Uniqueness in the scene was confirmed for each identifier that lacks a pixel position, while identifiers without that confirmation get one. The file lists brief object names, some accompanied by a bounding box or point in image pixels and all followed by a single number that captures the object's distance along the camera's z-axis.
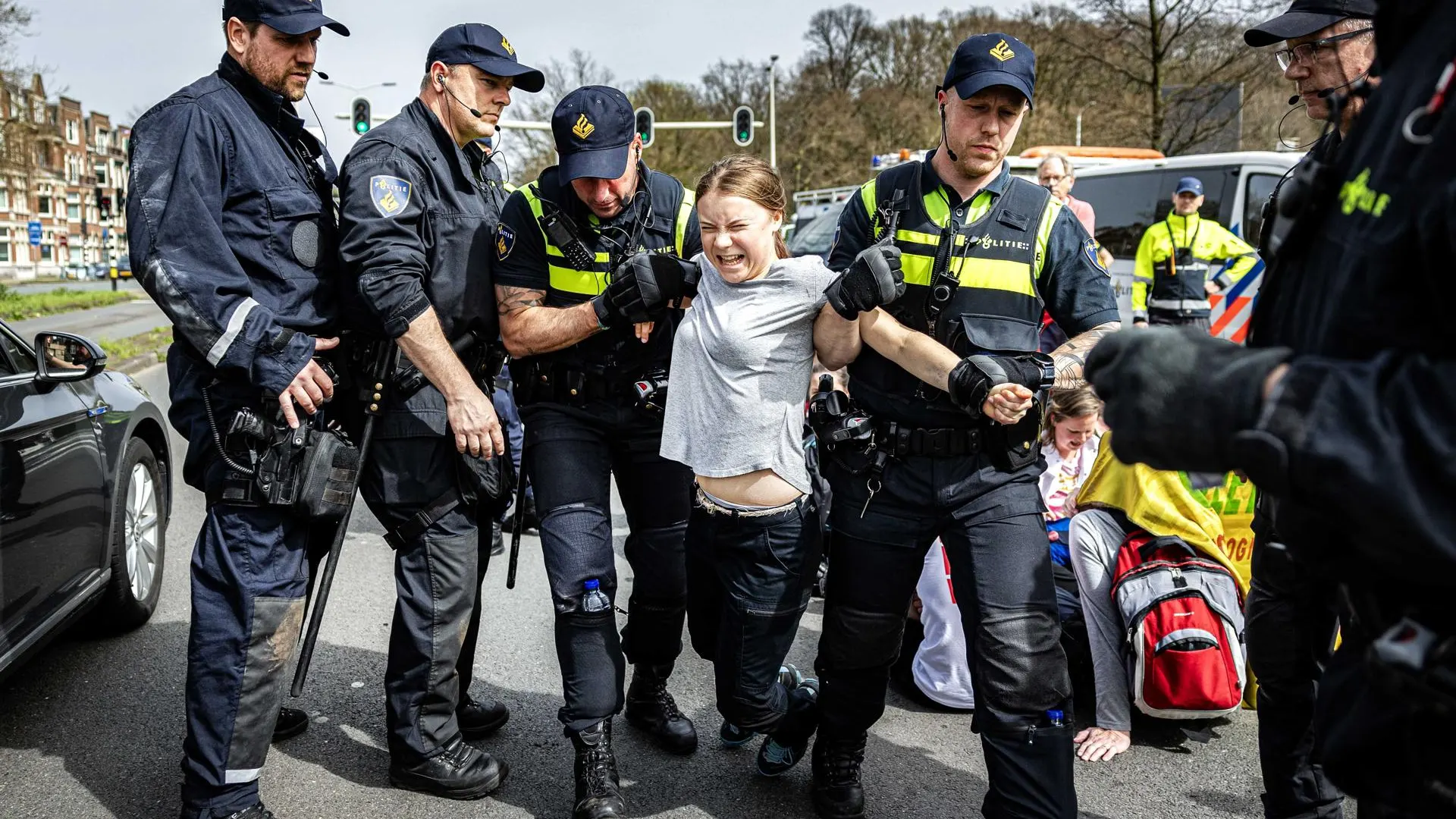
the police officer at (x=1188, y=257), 9.95
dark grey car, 3.51
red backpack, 3.57
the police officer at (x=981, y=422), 2.71
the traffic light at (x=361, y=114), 20.91
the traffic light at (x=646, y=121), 17.28
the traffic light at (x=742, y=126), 22.67
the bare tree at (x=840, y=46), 49.47
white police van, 10.15
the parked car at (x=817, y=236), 14.64
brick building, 73.44
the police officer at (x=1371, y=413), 1.26
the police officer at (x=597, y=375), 3.16
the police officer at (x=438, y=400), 3.13
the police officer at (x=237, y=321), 2.84
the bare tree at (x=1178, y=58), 21.33
